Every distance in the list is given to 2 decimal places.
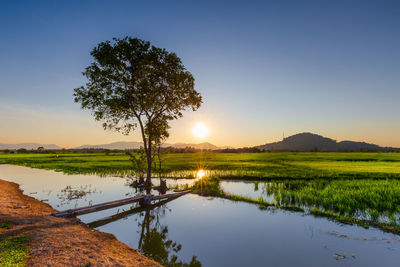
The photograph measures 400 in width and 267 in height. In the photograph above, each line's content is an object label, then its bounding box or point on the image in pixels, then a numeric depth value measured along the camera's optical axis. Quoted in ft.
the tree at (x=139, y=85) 73.72
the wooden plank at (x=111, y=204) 42.29
